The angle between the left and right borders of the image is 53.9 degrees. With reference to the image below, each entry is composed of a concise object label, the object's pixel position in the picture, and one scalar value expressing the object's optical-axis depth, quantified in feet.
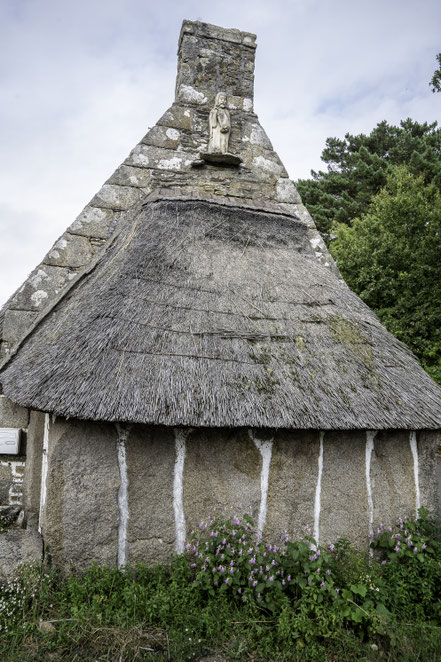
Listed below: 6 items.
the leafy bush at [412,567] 9.77
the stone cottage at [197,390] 10.15
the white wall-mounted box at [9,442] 13.87
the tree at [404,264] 35.45
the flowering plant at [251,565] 9.39
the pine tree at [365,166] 54.90
